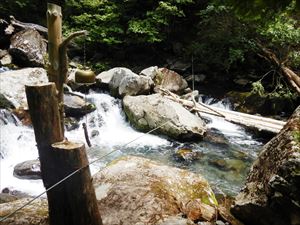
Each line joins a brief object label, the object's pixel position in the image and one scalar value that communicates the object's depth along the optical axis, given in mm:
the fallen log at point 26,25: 10645
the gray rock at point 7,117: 6694
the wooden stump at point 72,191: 2280
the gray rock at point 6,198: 4358
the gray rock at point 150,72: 9166
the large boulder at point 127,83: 8279
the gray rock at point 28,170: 5263
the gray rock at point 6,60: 9448
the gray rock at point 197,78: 10196
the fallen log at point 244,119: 6654
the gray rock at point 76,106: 7538
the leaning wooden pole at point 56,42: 2744
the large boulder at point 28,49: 9487
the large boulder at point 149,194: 2817
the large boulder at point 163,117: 6885
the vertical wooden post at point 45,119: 2300
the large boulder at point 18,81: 7283
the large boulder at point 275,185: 2154
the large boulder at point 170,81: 9300
